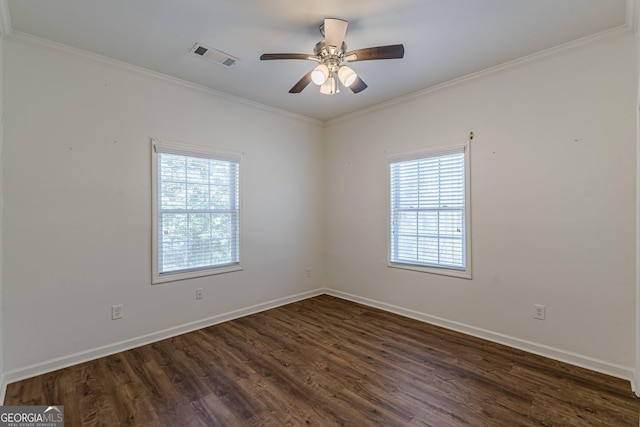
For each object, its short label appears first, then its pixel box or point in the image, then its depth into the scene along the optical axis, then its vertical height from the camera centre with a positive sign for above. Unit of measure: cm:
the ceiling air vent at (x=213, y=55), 270 +146
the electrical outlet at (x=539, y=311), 283 -93
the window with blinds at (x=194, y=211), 324 +1
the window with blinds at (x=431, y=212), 339 +0
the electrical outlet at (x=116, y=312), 292 -97
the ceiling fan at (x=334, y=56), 216 +118
